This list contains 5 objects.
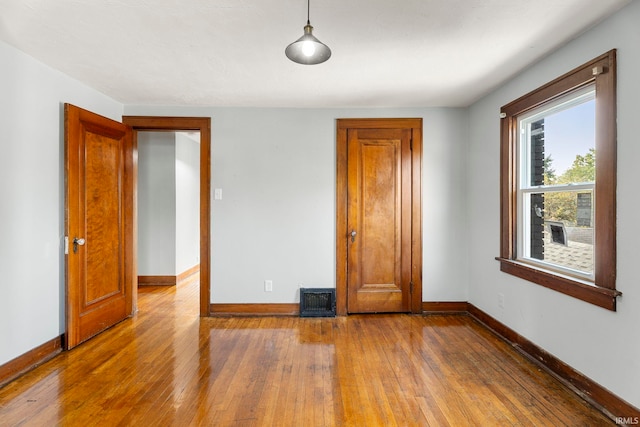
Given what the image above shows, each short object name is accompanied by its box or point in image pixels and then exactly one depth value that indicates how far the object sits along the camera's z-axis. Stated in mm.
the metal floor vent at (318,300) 3828
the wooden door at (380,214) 3855
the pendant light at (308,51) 1839
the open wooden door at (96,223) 2910
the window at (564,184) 2057
